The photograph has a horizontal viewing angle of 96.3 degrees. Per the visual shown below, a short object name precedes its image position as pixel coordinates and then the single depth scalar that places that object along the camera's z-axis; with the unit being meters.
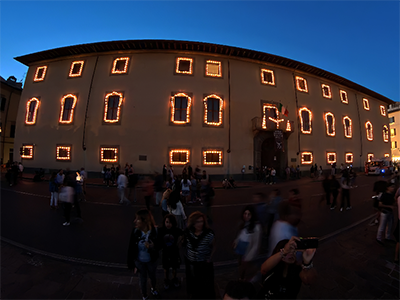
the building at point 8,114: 27.25
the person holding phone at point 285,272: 1.63
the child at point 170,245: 3.17
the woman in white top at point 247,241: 3.10
